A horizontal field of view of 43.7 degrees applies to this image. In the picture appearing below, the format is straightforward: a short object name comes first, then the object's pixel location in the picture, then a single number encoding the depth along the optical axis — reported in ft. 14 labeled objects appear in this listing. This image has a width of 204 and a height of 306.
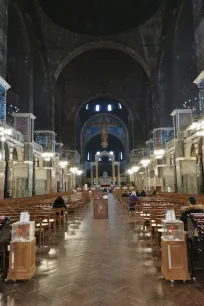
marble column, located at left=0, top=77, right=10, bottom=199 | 45.11
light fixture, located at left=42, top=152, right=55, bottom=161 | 77.10
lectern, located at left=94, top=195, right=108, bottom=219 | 38.63
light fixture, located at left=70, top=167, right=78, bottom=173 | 120.57
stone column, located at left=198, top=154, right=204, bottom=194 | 56.96
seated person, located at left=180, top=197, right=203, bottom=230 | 16.06
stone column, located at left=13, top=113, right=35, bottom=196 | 67.26
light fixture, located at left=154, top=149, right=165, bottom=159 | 72.52
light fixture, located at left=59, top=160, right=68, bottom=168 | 91.66
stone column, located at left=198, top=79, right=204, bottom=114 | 45.80
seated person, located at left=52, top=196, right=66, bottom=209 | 31.40
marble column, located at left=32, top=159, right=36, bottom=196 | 72.35
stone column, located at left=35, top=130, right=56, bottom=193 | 82.23
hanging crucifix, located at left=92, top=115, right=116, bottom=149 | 158.09
